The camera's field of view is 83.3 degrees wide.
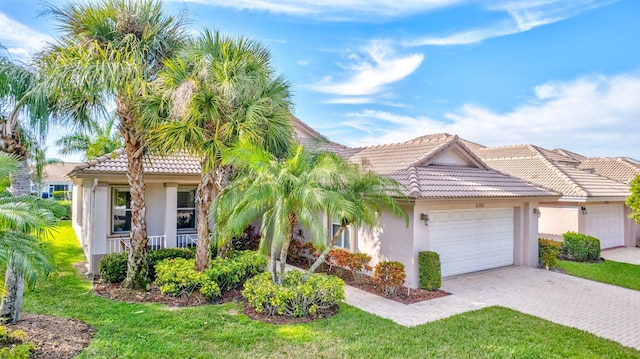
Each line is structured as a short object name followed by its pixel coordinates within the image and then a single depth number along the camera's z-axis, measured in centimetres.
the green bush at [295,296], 839
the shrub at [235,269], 982
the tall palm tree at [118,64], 856
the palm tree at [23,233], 478
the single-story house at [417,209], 1141
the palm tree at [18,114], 752
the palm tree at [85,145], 2556
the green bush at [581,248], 1577
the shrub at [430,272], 1057
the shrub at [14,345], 537
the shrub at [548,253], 1396
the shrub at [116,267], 1075
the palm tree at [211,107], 922
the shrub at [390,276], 1038
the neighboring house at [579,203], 1809
